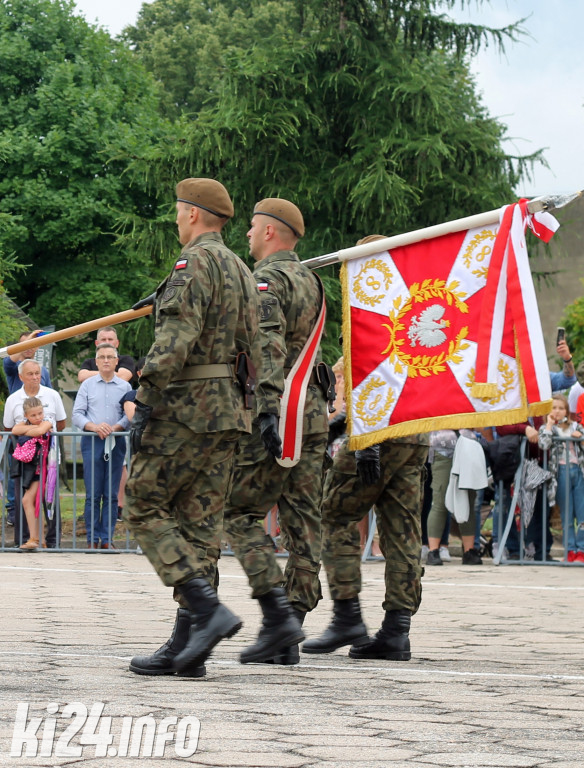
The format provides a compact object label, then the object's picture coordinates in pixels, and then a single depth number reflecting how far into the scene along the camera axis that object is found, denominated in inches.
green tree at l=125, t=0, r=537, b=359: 1062.4
